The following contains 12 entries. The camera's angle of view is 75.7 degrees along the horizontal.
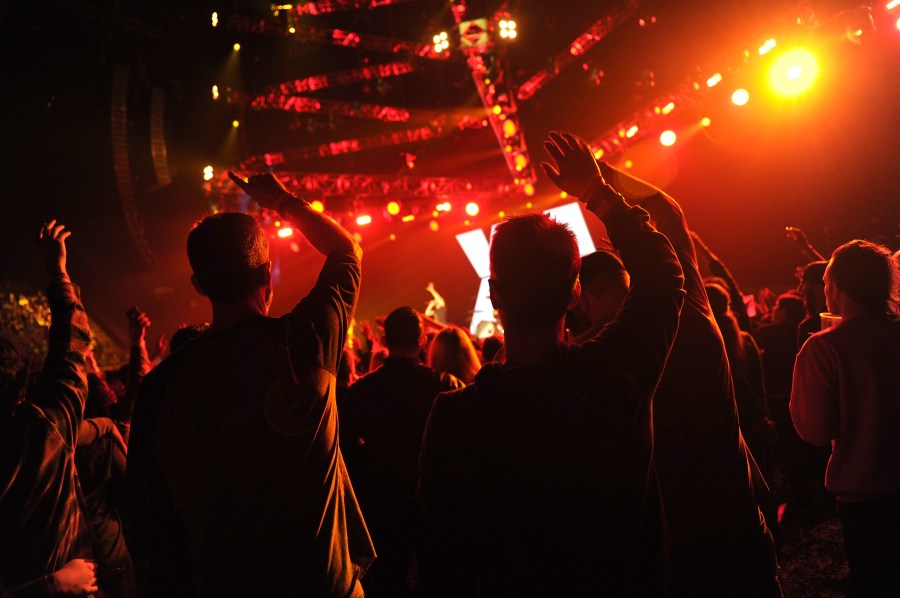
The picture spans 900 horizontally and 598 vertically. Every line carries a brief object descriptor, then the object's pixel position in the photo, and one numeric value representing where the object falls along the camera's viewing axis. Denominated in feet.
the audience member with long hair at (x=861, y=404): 8.32
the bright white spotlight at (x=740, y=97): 25.63
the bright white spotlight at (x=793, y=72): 23.30
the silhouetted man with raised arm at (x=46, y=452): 5.96
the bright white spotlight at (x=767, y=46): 22.74
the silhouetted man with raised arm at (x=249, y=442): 5.21
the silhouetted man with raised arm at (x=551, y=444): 4.27
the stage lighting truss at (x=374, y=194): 36.94
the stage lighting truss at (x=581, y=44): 25.70
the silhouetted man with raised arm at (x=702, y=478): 6.31
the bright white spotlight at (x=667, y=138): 29.94
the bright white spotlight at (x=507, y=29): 26.99
